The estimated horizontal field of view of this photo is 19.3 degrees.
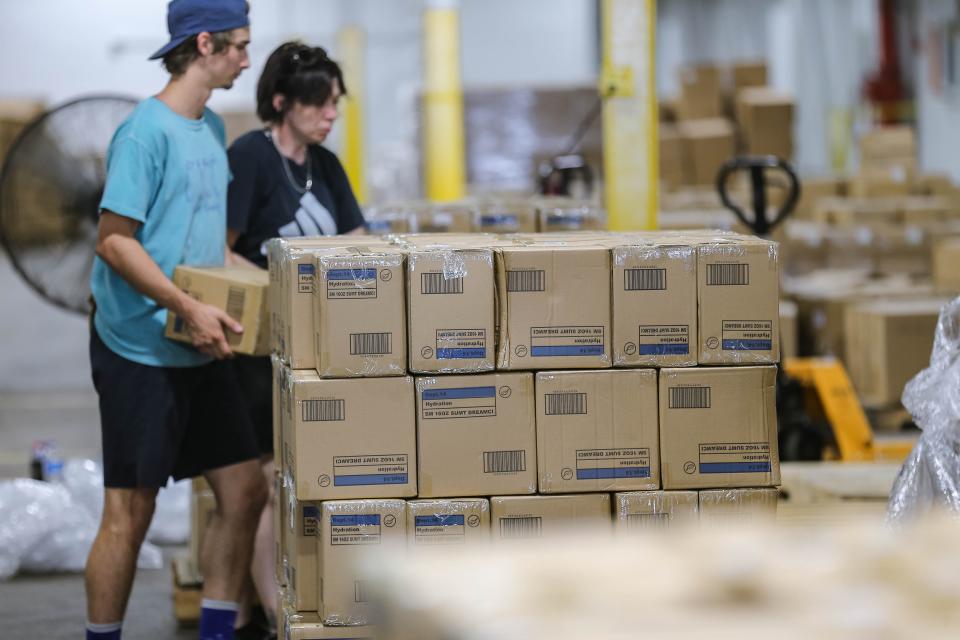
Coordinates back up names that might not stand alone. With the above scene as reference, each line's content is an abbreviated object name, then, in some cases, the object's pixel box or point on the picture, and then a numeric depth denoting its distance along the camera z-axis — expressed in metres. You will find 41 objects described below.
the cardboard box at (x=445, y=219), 10.31
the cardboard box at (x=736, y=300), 6.34
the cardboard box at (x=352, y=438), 6.04
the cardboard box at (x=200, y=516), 8.95
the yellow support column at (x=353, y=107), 29.69
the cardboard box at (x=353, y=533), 6.05
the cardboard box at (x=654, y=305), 6.27
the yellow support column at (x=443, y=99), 25.12
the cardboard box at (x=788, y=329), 15.58
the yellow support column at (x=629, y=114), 12.08
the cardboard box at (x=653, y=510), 6.27
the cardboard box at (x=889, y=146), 28.66
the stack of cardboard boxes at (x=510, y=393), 6.07
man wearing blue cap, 6.98
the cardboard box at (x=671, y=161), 26.99
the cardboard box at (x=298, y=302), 6.19
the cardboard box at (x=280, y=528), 6.84
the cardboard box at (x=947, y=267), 16.73
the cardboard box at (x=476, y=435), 6.13
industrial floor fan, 12.44
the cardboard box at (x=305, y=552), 6.34
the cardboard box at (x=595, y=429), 6.21
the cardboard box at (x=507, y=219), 10.09
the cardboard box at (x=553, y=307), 6.19
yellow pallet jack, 12.20
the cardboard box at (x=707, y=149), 26.17
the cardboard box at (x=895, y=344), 14.69
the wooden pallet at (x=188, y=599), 8.98
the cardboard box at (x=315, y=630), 6.15
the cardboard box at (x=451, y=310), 6.11
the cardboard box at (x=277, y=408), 6.78
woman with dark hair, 7.96
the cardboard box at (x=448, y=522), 6.11
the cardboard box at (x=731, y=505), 6.35
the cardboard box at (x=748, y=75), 27.35
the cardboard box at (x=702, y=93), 27.43
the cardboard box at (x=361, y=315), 6.06
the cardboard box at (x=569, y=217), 9.99
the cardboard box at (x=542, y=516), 6.20
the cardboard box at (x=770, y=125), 25.50
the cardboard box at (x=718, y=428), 6.30
